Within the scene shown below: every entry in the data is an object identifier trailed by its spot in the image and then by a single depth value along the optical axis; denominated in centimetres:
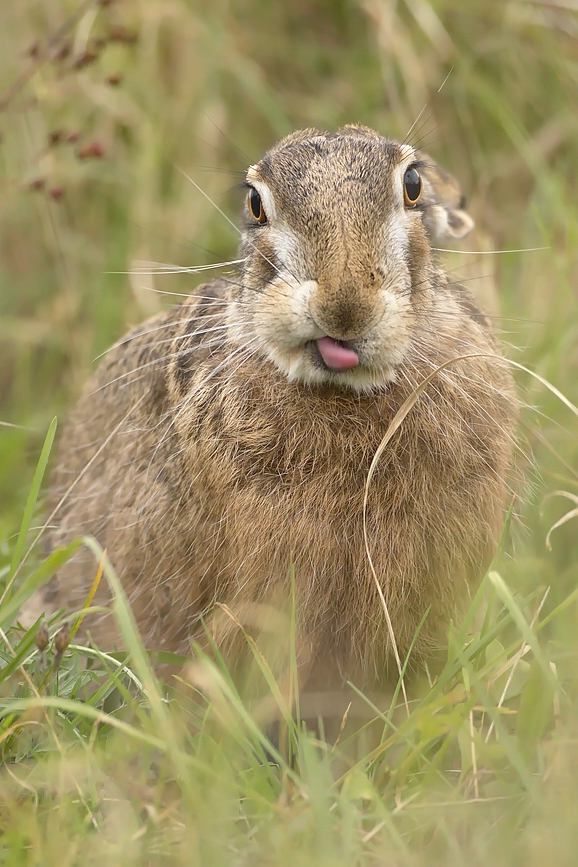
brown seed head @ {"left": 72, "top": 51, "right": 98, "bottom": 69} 839
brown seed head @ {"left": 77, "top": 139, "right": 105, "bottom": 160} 860
